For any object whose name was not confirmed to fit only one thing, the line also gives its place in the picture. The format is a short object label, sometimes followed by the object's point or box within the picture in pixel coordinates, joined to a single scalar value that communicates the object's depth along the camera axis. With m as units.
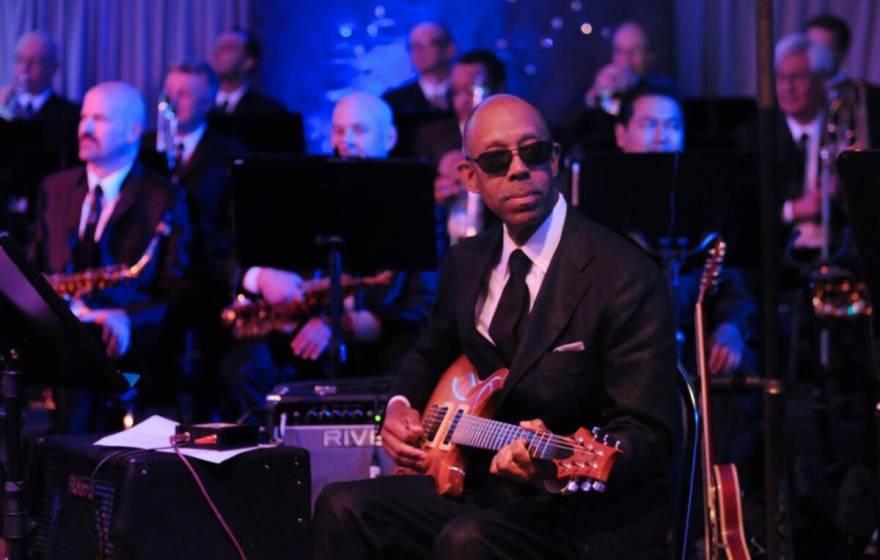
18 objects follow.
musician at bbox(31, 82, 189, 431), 13.10
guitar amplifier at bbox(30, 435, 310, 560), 8.20
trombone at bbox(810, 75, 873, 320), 12.48
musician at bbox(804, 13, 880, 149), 13.59
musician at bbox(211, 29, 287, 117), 18.56
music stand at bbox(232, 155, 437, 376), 11.74
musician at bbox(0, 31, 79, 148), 19.23
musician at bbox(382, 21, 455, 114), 17.98
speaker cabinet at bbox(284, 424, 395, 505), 10.44
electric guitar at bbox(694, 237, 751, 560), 8.26
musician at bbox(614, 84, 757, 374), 11.98
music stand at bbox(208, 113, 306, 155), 15.75
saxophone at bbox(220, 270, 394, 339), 13.29
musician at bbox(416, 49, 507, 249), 13.32
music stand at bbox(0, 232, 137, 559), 8.11
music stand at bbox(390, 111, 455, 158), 15.08
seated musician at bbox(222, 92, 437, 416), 13.08
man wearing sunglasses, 7.36
